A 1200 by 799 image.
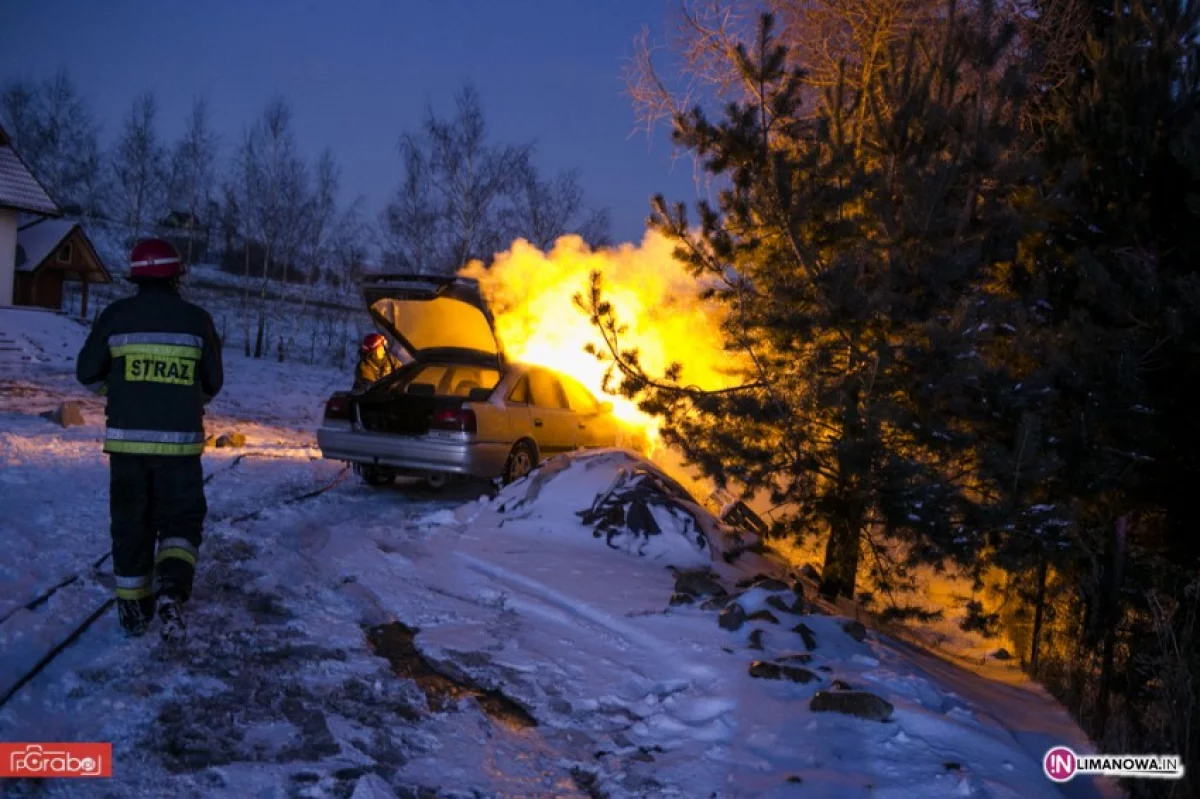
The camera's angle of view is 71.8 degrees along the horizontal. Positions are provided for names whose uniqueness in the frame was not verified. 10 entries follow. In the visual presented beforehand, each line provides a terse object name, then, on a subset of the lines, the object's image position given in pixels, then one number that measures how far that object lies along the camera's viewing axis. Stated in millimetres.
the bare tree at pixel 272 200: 32688
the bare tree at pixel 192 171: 35344
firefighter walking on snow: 4203
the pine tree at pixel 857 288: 6613
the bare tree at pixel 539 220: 34856
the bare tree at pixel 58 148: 36938
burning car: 8516
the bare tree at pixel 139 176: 33875
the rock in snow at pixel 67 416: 11984
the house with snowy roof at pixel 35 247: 26250
